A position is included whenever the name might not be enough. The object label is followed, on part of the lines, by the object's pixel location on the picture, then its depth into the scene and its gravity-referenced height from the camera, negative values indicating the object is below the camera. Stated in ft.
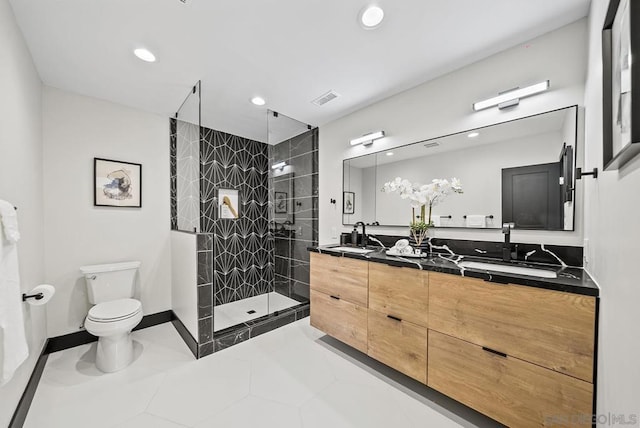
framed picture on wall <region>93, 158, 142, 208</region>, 8.23 +0.97
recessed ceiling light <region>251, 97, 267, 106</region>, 8.49 +3.91
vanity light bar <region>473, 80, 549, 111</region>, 5.41 +2.74
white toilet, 6.51 -2.85
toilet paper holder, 4.87 -1.73
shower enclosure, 7.77 -0.68
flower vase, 6.89 -0.85
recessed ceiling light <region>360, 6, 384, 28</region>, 4.85 +4.01
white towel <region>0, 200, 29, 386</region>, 3.28 -1.26
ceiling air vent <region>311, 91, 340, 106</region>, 8.11 +3.89
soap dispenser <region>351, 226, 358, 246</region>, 9.04 -0.94
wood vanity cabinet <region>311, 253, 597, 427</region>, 3.77 -2.49
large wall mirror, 5.32 +1.05
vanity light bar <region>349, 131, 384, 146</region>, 8.40 +2.61
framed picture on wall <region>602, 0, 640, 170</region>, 2.03 +1.27
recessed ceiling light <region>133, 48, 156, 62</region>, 6.00 +3.96
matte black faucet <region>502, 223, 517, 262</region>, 5.53 -0.82
